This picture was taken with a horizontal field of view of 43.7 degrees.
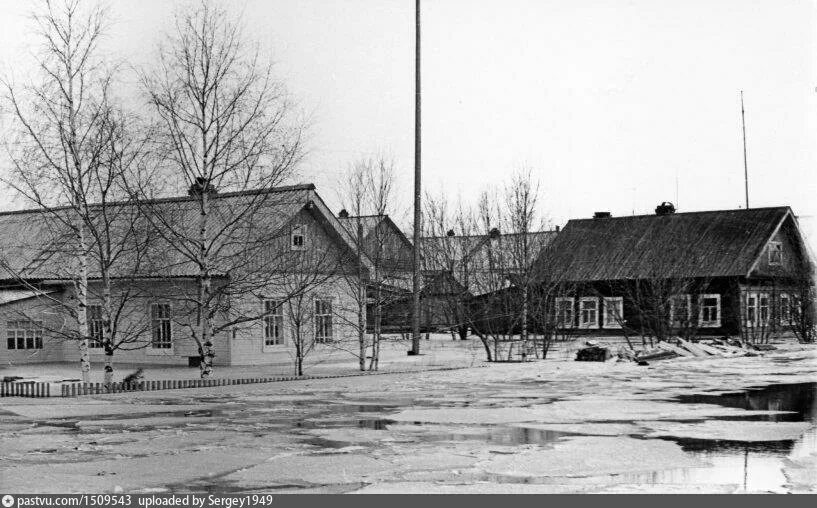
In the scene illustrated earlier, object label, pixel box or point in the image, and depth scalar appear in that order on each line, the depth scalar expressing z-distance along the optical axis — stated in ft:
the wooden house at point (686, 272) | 140.42
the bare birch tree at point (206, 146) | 82.17
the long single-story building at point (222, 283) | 88.89
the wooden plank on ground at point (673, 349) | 117.46
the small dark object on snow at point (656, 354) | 113.35
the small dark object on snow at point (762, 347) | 131.66
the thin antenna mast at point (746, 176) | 211.29
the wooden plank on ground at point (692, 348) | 120.67
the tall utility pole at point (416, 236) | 106.32
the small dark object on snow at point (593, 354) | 112.06
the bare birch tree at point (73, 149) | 77.51
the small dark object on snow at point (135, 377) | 78.05
